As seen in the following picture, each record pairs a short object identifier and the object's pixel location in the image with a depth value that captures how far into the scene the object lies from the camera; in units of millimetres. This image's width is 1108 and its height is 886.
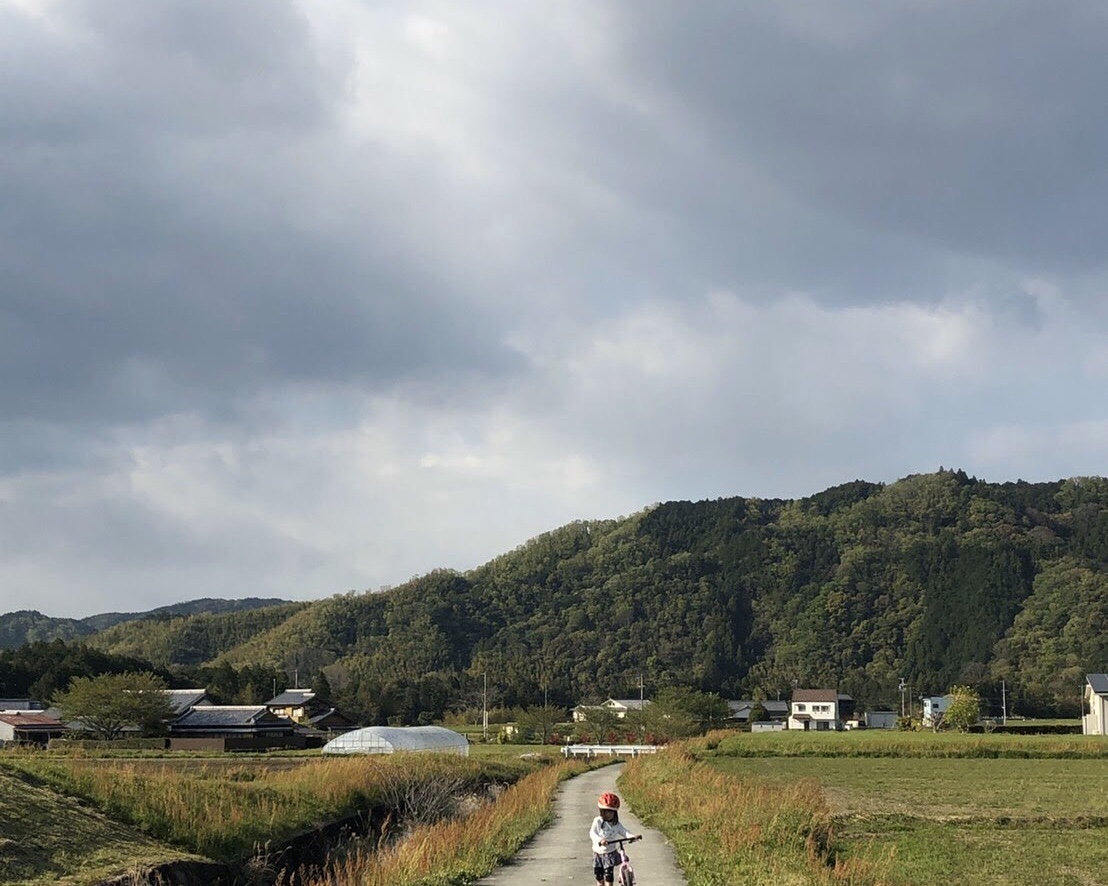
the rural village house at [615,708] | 120950
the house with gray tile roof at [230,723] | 93312
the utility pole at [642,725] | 115200
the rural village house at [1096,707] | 104188
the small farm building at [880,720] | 150875
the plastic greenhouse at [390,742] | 72438
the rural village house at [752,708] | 152975
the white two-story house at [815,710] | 148625
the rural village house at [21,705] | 109812
